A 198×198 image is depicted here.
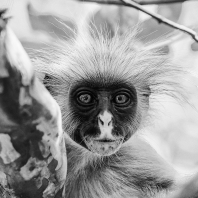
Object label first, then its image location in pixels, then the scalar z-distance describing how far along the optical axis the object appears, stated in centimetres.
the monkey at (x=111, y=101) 550
